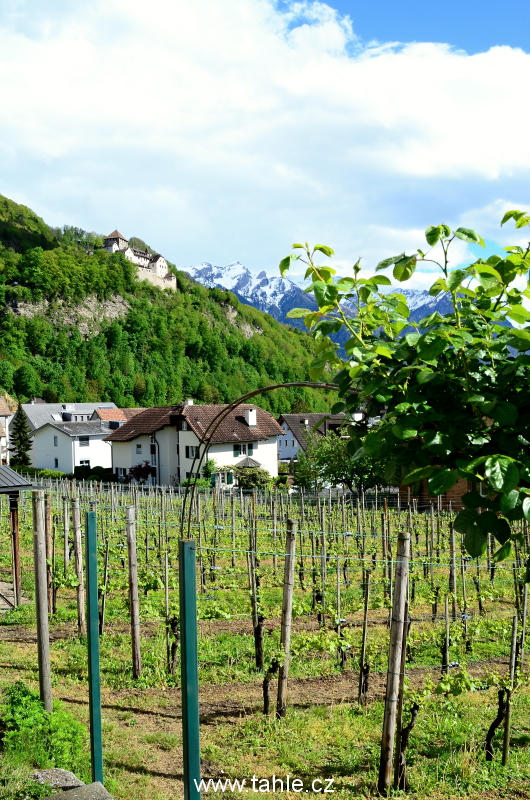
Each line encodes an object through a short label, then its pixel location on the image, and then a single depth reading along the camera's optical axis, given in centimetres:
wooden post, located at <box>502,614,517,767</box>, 509
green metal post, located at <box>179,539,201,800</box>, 286
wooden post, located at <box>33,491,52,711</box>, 539
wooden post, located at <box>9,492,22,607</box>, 1048
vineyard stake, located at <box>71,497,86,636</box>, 910
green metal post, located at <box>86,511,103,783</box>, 419
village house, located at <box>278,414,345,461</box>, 6103
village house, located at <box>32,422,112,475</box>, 5381
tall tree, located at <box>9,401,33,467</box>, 5443
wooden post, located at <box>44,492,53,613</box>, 1045
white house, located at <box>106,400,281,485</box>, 4472
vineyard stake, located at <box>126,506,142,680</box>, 742
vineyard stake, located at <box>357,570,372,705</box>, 637
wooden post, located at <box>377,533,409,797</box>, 421
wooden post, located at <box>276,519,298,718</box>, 607
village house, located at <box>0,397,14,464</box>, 5852
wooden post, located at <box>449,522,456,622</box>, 941
